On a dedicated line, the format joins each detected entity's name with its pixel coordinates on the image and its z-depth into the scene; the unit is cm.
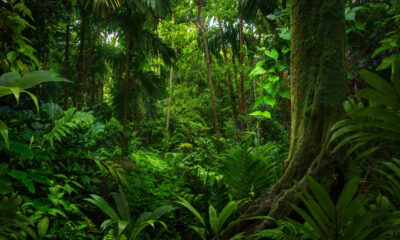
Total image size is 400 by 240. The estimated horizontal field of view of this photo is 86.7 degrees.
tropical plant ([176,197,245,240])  161
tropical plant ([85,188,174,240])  168
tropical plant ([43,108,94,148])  212
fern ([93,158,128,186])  220
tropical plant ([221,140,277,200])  225
